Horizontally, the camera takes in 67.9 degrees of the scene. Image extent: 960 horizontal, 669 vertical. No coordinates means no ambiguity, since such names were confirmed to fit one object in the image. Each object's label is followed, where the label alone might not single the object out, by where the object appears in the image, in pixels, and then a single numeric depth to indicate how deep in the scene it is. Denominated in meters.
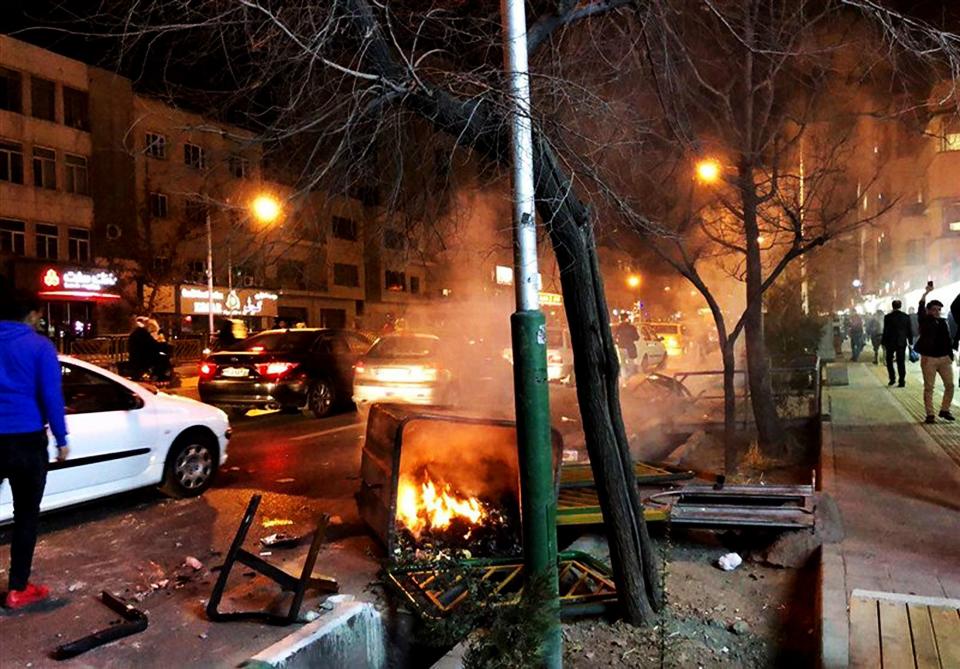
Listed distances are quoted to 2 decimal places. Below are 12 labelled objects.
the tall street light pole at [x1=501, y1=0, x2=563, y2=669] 3.42
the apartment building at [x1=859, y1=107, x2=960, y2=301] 27.14
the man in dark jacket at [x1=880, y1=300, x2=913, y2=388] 13.10
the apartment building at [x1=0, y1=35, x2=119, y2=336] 27.77
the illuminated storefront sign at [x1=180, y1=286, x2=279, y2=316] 32.78
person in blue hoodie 4.24
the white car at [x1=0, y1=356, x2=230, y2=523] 5.73
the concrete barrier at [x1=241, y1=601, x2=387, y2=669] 3.48
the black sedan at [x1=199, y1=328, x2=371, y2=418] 11.17
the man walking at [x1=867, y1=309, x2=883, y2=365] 20.86
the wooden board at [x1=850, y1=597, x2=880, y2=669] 3.19
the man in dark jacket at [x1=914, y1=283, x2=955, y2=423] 9.12
